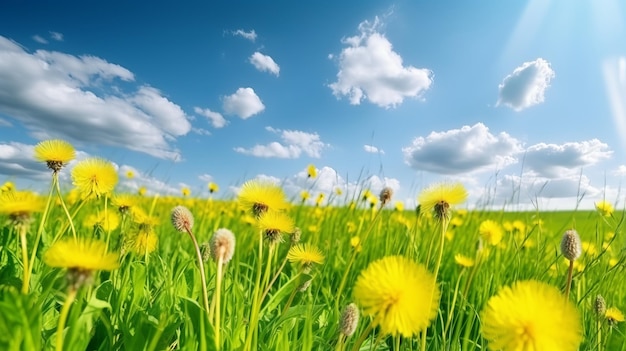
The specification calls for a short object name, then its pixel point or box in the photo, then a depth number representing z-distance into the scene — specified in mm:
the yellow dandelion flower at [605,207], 744
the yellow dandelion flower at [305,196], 959
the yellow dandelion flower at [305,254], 343
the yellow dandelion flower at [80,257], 189
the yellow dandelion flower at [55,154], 380
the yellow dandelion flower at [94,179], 394
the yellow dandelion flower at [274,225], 318
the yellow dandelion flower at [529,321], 183
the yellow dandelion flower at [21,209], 261
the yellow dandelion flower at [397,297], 195
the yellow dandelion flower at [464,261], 465
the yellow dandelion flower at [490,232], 520
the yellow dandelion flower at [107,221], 440
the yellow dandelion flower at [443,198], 318
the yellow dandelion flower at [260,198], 345
